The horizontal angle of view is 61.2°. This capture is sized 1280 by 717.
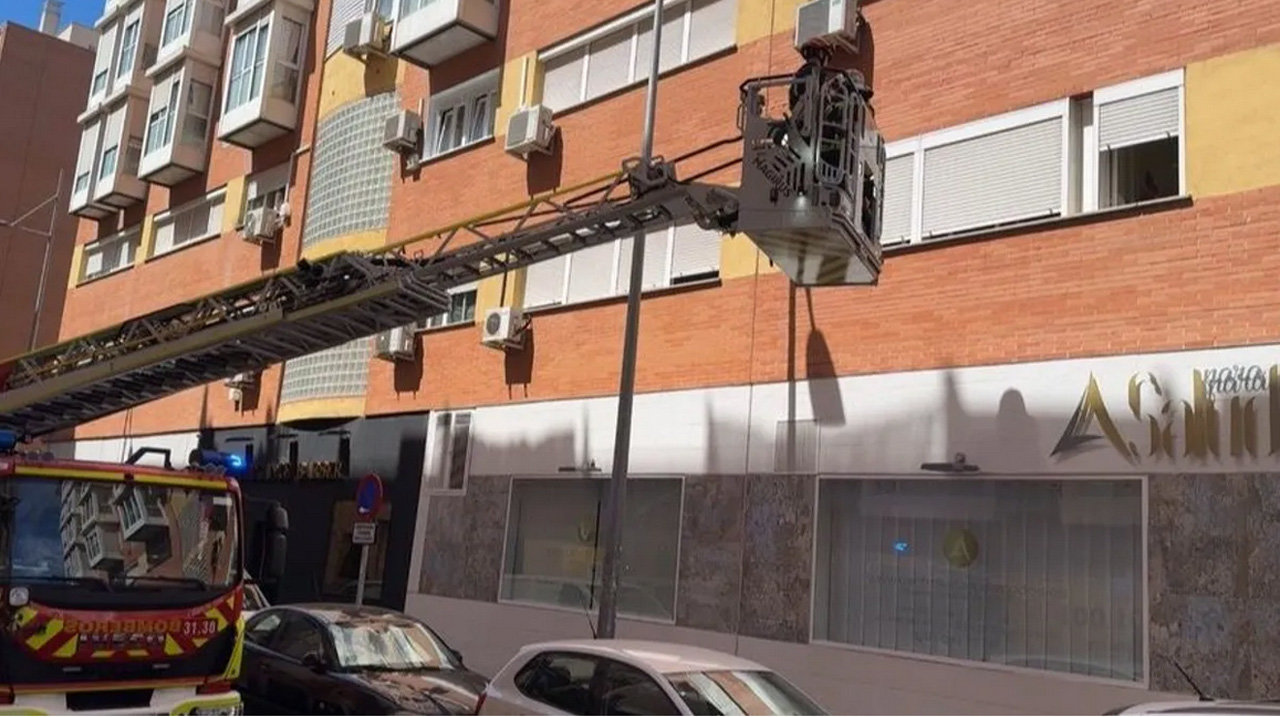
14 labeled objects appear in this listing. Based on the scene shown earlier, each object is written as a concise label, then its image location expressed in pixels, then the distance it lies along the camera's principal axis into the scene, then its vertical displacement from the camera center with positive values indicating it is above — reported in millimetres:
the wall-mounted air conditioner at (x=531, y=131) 16422 +5953
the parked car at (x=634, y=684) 6477 -913
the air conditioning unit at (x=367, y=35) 20719 +9089
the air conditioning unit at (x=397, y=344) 17984 +2835
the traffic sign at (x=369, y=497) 13484 +224
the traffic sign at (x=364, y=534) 12819 -227
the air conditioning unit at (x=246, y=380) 22328 +2549
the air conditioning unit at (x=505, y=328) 15961 +2871
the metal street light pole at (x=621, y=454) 11609 +870
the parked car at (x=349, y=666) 8852 -1330
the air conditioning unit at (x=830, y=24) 12859 +6206
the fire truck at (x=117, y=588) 7148 -639
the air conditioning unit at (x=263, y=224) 22750 +5855
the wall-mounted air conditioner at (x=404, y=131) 19328 +6817
